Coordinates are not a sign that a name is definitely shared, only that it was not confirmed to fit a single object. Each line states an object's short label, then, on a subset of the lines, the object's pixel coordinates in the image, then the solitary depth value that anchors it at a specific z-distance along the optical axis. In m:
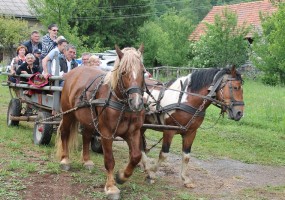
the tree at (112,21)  29.17
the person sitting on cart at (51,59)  7.97
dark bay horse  6.30
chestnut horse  5.07
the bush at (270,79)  20.67
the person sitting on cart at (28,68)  9.07
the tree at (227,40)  23.20
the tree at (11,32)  28.73
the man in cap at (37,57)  9.27
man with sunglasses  9.03
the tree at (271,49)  12.00
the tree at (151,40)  30.10
